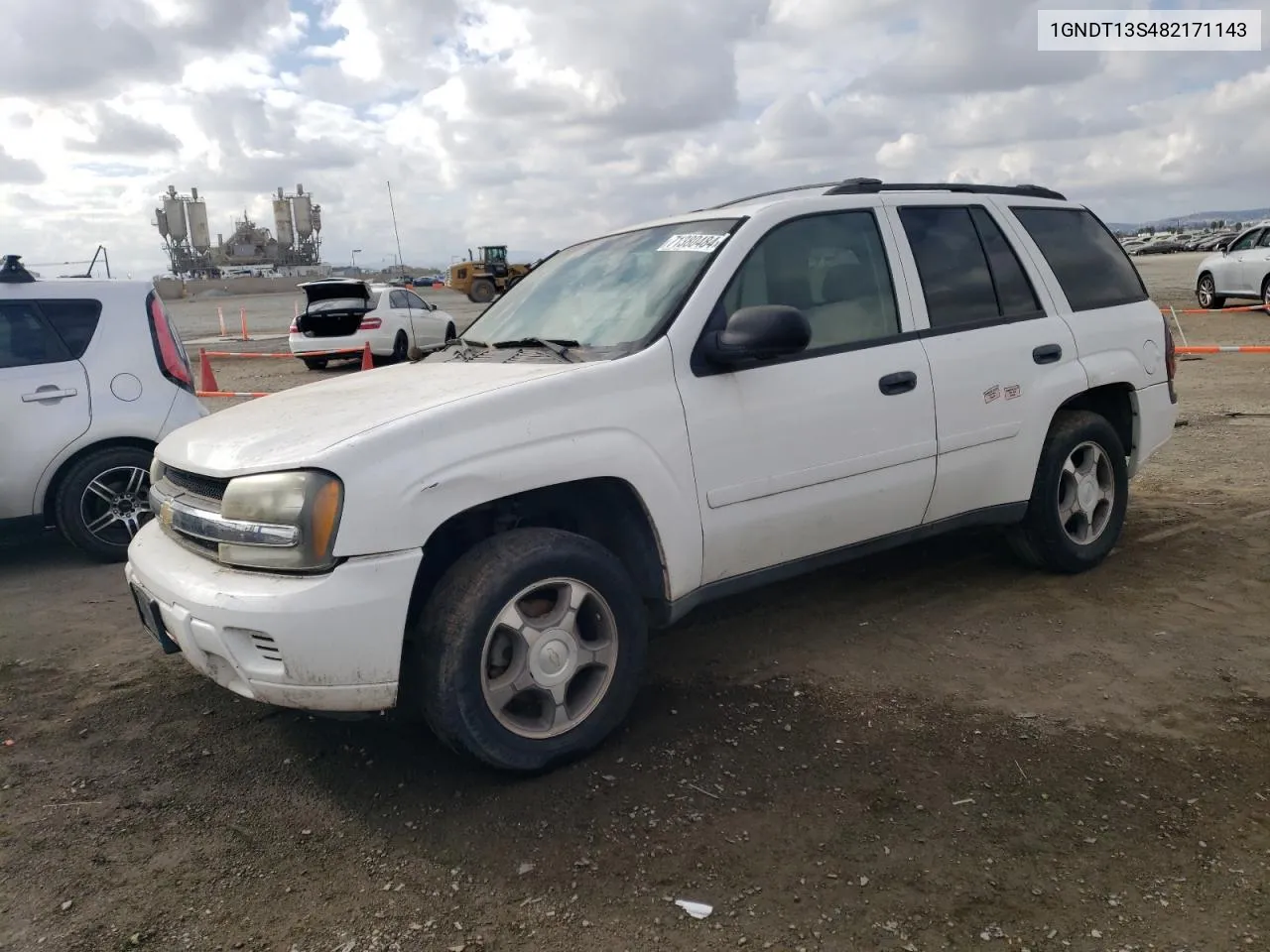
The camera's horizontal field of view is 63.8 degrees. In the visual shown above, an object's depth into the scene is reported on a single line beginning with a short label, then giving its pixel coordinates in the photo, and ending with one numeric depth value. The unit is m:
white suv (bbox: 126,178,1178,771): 2.88
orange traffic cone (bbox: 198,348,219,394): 13.62
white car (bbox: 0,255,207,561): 5.70
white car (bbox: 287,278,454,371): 16.81
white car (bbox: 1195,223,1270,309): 18.09
